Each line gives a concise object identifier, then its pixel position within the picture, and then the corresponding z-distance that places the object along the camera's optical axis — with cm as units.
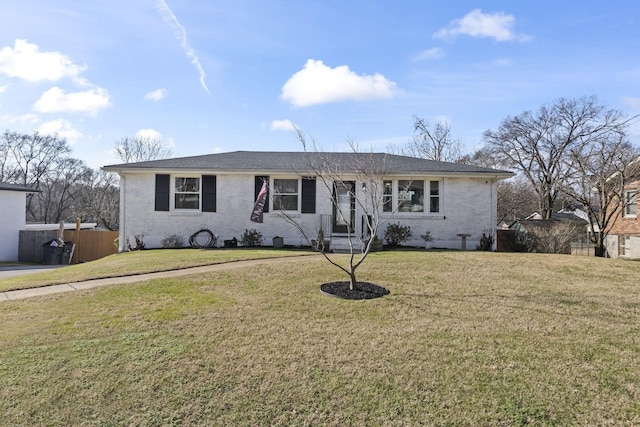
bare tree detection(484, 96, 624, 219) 3088
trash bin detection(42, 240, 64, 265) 1942
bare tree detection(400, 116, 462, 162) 3622
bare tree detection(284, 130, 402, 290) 1177
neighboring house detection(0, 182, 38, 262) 2050
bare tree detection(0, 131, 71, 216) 3972
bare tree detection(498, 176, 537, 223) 3591
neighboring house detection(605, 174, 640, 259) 2131
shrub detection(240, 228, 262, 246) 1398
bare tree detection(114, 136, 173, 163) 4025
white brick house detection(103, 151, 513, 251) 1413
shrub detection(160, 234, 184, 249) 1395
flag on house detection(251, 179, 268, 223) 1350
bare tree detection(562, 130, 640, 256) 1293
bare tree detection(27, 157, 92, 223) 4169
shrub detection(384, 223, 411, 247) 1396
